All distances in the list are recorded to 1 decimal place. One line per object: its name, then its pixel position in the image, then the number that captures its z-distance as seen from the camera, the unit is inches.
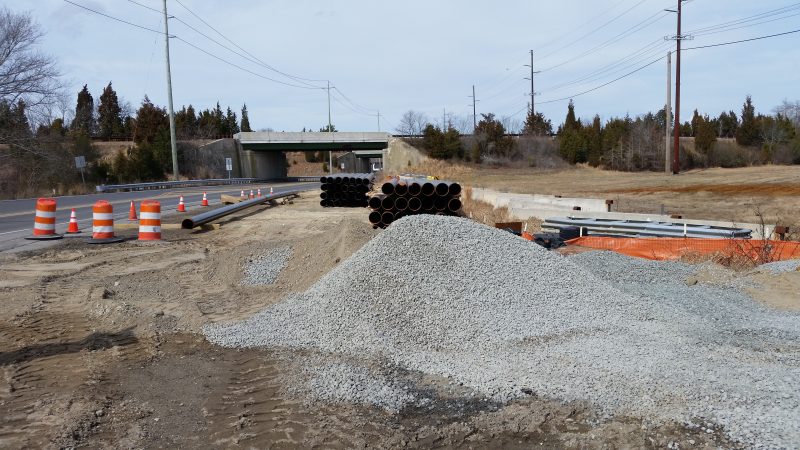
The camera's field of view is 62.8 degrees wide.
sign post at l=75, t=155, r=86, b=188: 1673.8
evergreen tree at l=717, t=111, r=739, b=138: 3358.8
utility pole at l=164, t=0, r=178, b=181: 2043.2
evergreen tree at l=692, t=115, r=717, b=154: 2549.2
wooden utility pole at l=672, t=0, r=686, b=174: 1802.4
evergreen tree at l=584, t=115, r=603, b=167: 2699.3
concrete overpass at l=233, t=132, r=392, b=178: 2832.2
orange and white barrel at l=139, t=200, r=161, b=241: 598.9
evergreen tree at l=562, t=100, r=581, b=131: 3024.1
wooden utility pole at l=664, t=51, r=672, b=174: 1811.0
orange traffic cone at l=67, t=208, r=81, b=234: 654.6
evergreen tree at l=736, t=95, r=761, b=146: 2733.8
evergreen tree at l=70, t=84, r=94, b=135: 3292.8
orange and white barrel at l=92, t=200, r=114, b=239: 588.7
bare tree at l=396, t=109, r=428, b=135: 4057.1
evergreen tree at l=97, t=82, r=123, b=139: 3336.6
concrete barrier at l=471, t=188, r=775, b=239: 773.3
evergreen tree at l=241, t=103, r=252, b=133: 4593.3
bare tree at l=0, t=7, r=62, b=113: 1675.7
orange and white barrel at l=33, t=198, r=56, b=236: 619.2
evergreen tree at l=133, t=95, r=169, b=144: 2775.6
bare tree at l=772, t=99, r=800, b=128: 3827.5
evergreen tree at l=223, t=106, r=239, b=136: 3946.9
